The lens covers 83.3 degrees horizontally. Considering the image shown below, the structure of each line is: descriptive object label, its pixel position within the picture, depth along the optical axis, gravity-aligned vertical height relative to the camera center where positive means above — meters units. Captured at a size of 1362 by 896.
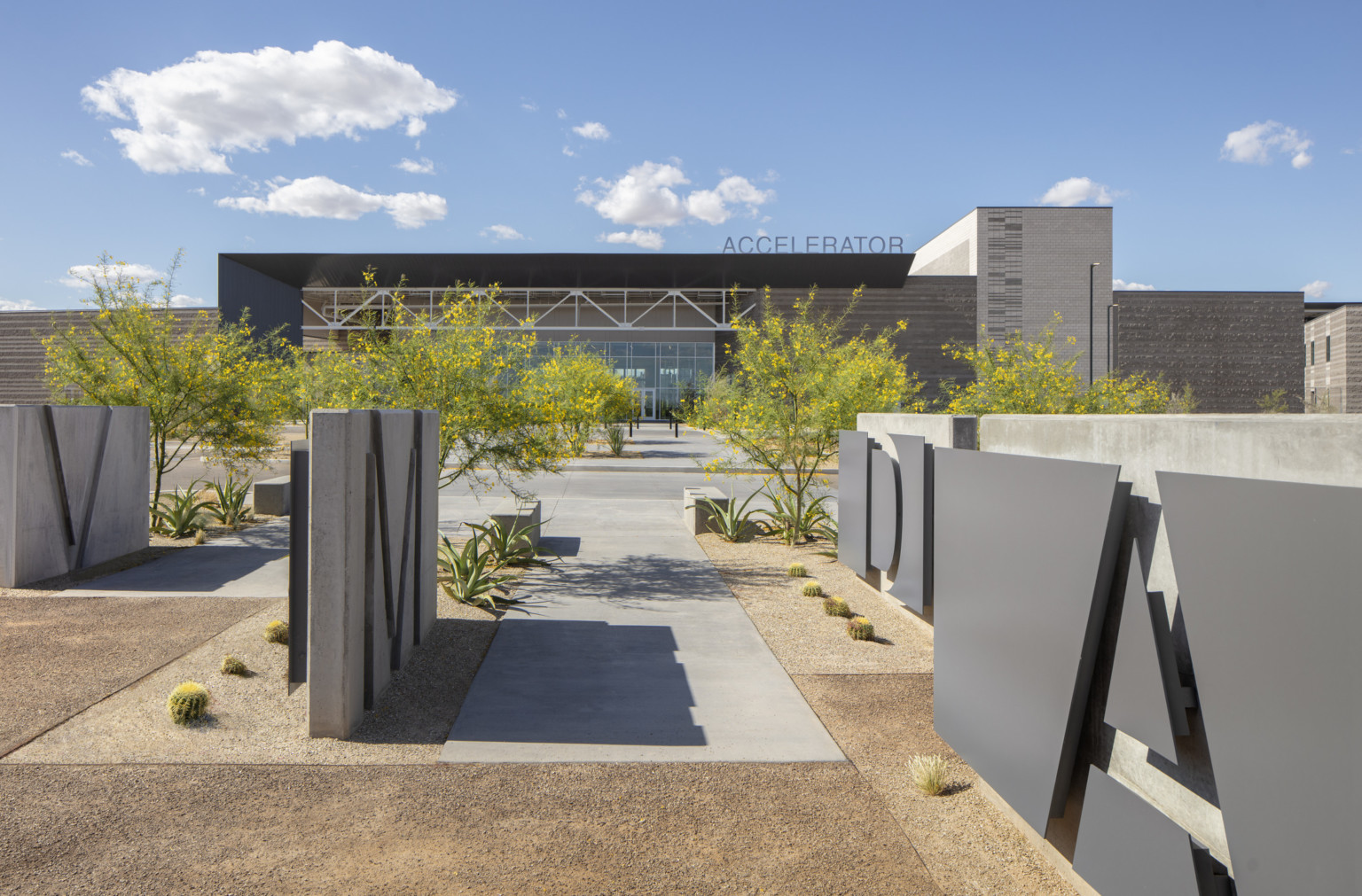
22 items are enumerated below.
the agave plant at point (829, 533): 12.12 -1.64
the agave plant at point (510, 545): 10.27 -1.53
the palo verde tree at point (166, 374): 11.95 +0.96
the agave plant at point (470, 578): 8.53 -1.66
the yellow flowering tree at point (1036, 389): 15.30 +1.04
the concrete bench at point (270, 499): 14.86 -1.26
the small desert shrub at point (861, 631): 7.58 -1.92
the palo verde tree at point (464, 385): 9.15 +0.62
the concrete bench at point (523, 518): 11.15 -1.24
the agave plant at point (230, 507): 13.44 -1.29
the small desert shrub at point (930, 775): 4.47 -1.98
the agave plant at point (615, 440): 31.16 -0.16
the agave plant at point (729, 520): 12.77 -1.41
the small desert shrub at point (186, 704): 5.26 -1.87
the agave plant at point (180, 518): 12.48 -1.39
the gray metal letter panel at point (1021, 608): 3.40 -0.87
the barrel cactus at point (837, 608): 8.35 -1.86
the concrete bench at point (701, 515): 13.47 -1.39
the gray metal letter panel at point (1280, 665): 2.21 -0.71
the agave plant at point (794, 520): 12.72 -1.40
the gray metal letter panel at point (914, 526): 7.73 -0.93
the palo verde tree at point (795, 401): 11.86 +0.58
